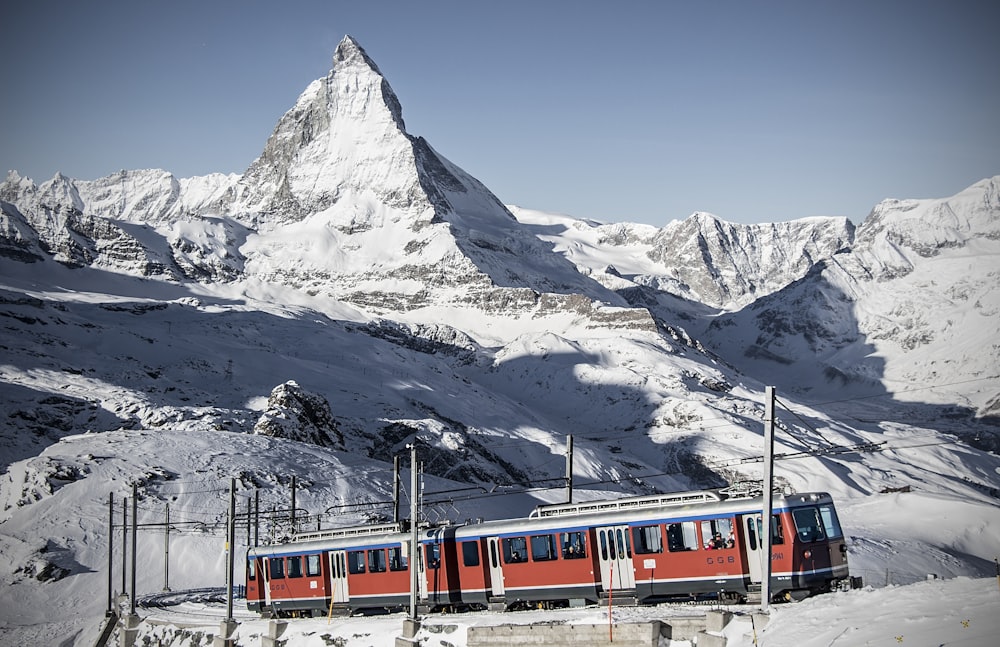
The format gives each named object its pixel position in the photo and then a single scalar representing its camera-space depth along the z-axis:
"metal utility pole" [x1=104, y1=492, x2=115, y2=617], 69.26
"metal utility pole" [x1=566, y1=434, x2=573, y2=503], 53.97
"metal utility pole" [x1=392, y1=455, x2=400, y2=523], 60.97
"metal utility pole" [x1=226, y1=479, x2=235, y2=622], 53.09
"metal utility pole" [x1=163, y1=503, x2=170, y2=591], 80.75
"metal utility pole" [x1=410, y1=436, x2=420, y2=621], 44.66
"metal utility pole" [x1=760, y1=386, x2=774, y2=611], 35.31
